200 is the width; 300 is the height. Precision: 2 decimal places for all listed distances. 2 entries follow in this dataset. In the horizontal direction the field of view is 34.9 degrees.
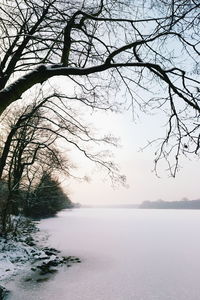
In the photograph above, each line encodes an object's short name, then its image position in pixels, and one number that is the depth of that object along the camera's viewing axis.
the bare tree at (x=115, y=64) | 4.46
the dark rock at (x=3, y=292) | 8.09
